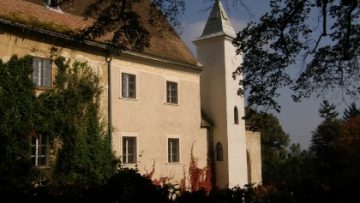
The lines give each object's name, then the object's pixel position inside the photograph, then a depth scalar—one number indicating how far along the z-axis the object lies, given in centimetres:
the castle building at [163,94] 1911
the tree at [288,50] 1063
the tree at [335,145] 3117
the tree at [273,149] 5626
